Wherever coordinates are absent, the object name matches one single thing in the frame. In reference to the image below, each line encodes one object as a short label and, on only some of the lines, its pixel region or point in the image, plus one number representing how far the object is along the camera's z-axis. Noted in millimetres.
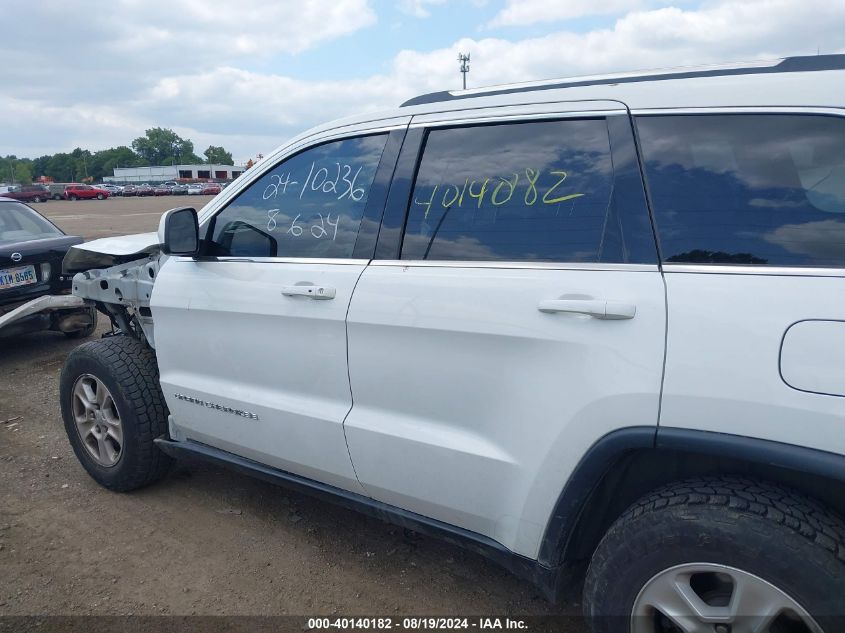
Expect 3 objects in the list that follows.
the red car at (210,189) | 66350
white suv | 1709
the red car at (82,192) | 52562
